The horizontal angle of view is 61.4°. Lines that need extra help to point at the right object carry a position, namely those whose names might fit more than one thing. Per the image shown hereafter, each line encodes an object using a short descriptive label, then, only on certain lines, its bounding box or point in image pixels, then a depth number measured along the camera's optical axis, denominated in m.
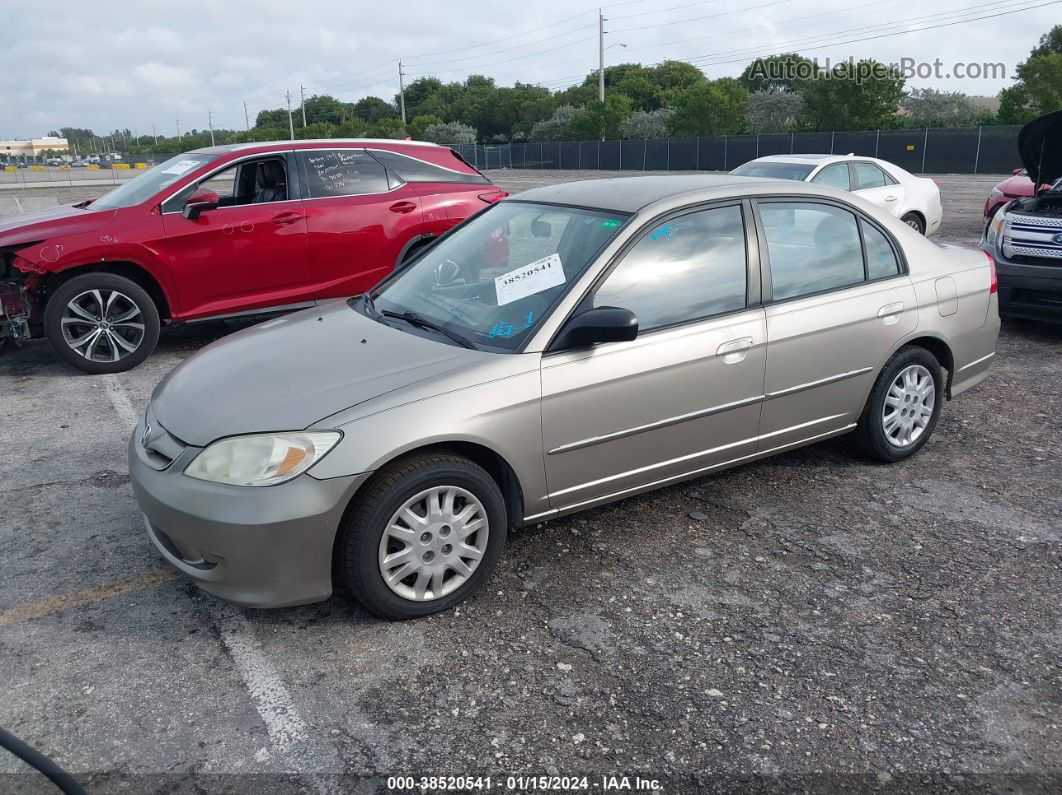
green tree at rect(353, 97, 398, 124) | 127.06
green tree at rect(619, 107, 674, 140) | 68.56
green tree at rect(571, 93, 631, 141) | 69.06
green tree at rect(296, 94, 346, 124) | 132.62
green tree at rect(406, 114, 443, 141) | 94.12
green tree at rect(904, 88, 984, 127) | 65.51
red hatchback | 6.80
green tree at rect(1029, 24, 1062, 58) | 69.24
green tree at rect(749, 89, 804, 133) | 67.44
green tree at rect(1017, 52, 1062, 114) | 48.03
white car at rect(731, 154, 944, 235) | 11.64
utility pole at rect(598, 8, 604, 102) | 69.79
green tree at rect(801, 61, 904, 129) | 50.34
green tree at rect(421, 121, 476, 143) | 83.00
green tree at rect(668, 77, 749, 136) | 60.53
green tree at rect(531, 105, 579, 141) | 80.75
